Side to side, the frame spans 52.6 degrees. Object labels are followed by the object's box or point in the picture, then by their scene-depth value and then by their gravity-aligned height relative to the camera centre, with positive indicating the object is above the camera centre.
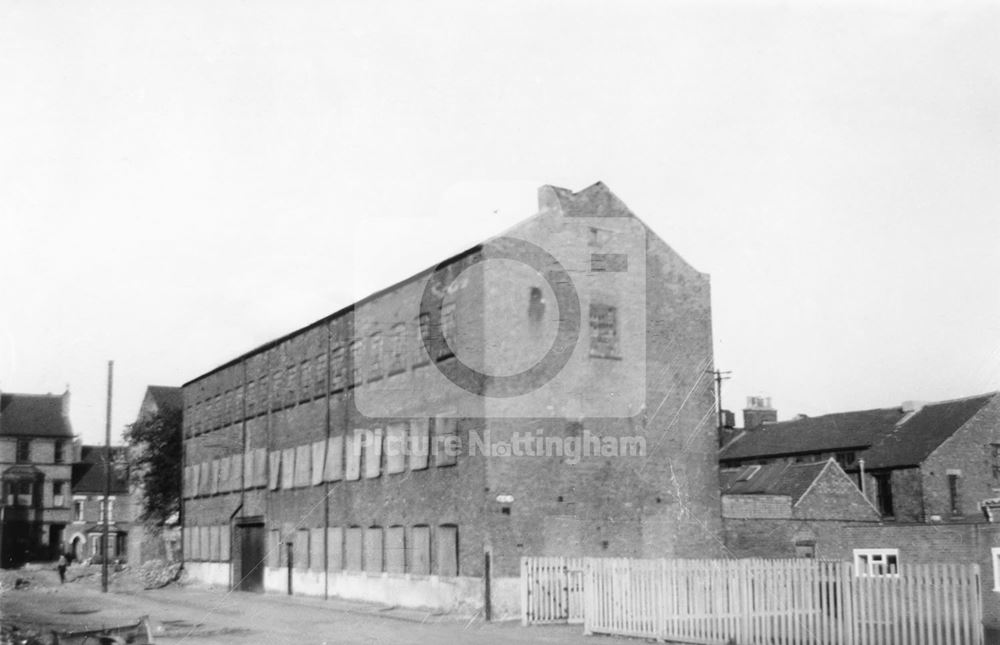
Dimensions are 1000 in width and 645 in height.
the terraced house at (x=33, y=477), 73.50 +0.41
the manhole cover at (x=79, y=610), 30.17 -3.82
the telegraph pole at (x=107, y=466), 41.06 +0.65
